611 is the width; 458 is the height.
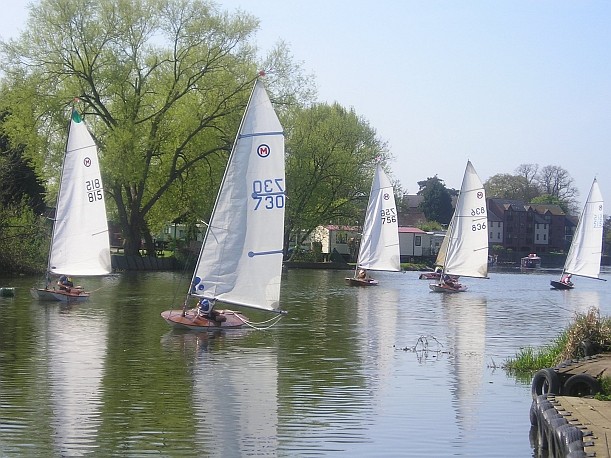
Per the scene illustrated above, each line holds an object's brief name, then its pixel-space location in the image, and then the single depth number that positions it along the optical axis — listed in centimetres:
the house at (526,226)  15350
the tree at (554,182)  17588
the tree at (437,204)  16038
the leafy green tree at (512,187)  17388
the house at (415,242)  11550
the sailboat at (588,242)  6312
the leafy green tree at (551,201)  16575
